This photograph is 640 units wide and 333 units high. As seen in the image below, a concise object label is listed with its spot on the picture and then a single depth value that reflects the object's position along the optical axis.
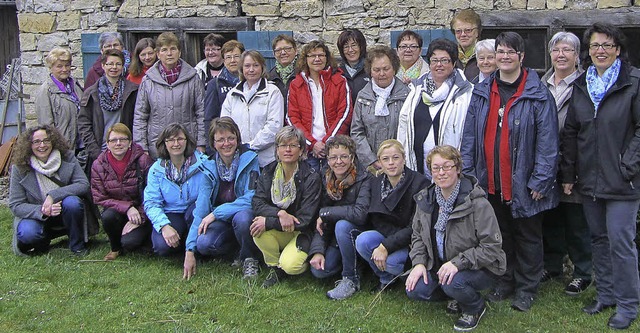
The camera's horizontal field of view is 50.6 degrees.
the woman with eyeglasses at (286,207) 4.86
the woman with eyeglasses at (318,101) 5.27
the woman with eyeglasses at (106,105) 5.99
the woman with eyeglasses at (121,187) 5.52
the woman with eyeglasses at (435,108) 4.59
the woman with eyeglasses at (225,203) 5.12
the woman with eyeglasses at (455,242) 4.05
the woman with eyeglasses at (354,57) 5.47
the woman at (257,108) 5.38
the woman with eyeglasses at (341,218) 4.70
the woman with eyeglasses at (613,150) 3.98
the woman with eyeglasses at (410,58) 5.23
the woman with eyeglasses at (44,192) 5.65
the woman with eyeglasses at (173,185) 5.30
